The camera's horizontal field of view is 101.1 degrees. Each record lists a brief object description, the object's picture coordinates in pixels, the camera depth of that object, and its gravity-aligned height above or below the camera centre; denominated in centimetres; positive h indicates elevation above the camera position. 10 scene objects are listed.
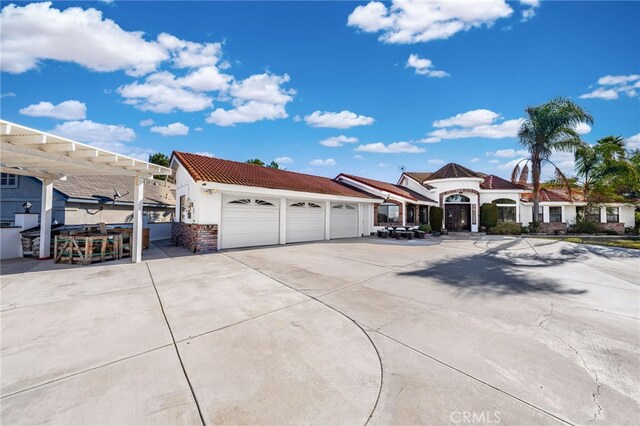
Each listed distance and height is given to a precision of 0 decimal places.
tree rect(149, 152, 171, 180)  4208 +956
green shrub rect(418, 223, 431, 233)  2079 -78
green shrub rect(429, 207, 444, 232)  2342 +2
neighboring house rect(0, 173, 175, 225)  1371 +97
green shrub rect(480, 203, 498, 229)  2275 +29
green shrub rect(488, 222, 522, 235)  2088 -85
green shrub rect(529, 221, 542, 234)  2094 -75
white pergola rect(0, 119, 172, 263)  603 +167
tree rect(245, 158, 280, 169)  4691 +1013
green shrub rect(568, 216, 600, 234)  2153 -76
